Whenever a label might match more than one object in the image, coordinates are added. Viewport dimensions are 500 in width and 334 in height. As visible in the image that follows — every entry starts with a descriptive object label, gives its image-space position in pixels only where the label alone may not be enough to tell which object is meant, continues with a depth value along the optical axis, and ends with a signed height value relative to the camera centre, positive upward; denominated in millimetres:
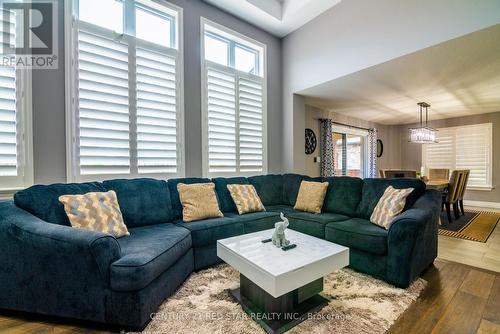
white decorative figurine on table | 1796 -575
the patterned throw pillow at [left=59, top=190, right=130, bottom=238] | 1880 -411
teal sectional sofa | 1475 -657
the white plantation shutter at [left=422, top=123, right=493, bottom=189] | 5750 +344
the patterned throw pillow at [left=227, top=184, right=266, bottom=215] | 3023 -465
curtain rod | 5486 +1007
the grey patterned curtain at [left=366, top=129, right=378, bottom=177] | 6215 +286
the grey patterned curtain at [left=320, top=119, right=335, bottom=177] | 4906 +358
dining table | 3909 -370
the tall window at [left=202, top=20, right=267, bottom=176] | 3432 +1014
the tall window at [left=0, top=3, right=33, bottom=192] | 2033 +420
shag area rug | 1501 -1089
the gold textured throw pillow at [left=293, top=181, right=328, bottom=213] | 3131 -463
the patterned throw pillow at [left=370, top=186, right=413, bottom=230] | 2316 -452
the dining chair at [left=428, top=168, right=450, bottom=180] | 5163 -238
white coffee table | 1401 -717
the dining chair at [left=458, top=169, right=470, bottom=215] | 4459 -480
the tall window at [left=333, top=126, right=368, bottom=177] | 5797 +374
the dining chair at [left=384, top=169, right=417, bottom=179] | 4238 -189
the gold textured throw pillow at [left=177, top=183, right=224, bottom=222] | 2611 -441
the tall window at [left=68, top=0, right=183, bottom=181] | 2404 +899
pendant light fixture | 4633 +617
